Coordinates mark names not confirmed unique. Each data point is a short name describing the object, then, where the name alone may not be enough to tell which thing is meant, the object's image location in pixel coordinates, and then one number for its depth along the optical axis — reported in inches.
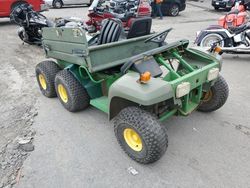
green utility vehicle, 74.9
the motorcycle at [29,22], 218.4
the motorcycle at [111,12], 276.4
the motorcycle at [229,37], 175.0
